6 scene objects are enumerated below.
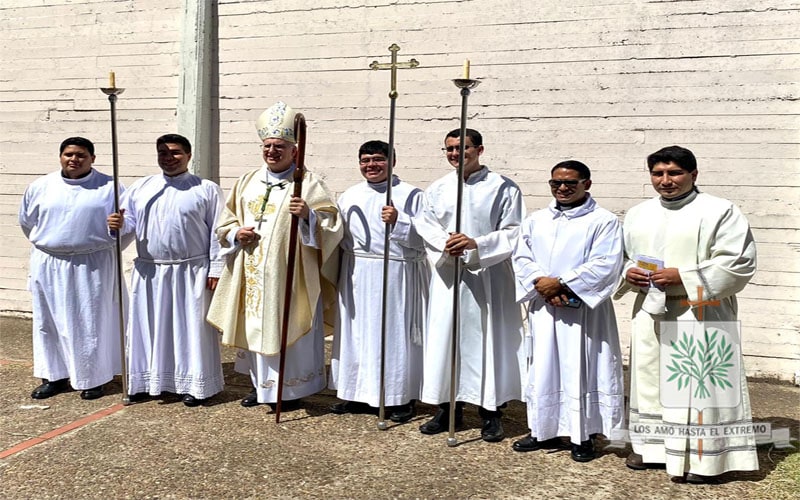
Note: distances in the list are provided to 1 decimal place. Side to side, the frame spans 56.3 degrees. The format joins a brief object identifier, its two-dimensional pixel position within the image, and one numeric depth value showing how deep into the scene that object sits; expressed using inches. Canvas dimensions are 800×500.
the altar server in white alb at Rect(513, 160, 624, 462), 166.7
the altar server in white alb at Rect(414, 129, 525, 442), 185.6
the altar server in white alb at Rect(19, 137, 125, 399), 215.6
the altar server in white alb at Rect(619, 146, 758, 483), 154.2
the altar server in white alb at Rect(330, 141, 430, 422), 199.0
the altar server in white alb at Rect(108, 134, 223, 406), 210.5
